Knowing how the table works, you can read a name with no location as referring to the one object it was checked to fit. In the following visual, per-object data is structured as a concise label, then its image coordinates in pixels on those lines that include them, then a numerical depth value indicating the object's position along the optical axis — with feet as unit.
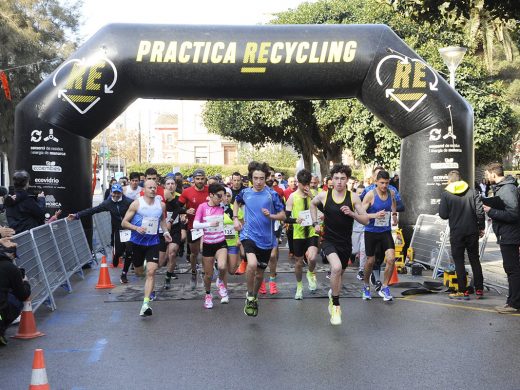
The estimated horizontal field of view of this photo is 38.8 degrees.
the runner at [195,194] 40.60
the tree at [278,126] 115.03
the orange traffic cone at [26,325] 26.08
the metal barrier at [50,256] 29.60
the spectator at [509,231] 30.66
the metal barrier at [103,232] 53.88
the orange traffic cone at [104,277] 38.96
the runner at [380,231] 33.35
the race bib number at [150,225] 31.48
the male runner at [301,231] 34.86
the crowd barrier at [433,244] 42.06
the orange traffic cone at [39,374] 16.44
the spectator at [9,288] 24.36
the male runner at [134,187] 49.80
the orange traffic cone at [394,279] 39.55
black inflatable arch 44.93
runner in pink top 32.53
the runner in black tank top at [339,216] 30.07
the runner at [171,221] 39.06
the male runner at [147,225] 31.30
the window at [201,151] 303.68
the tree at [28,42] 100.89
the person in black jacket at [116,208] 43.88
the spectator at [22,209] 35.27
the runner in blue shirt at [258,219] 30.63
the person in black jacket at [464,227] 34.63
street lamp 51.52
